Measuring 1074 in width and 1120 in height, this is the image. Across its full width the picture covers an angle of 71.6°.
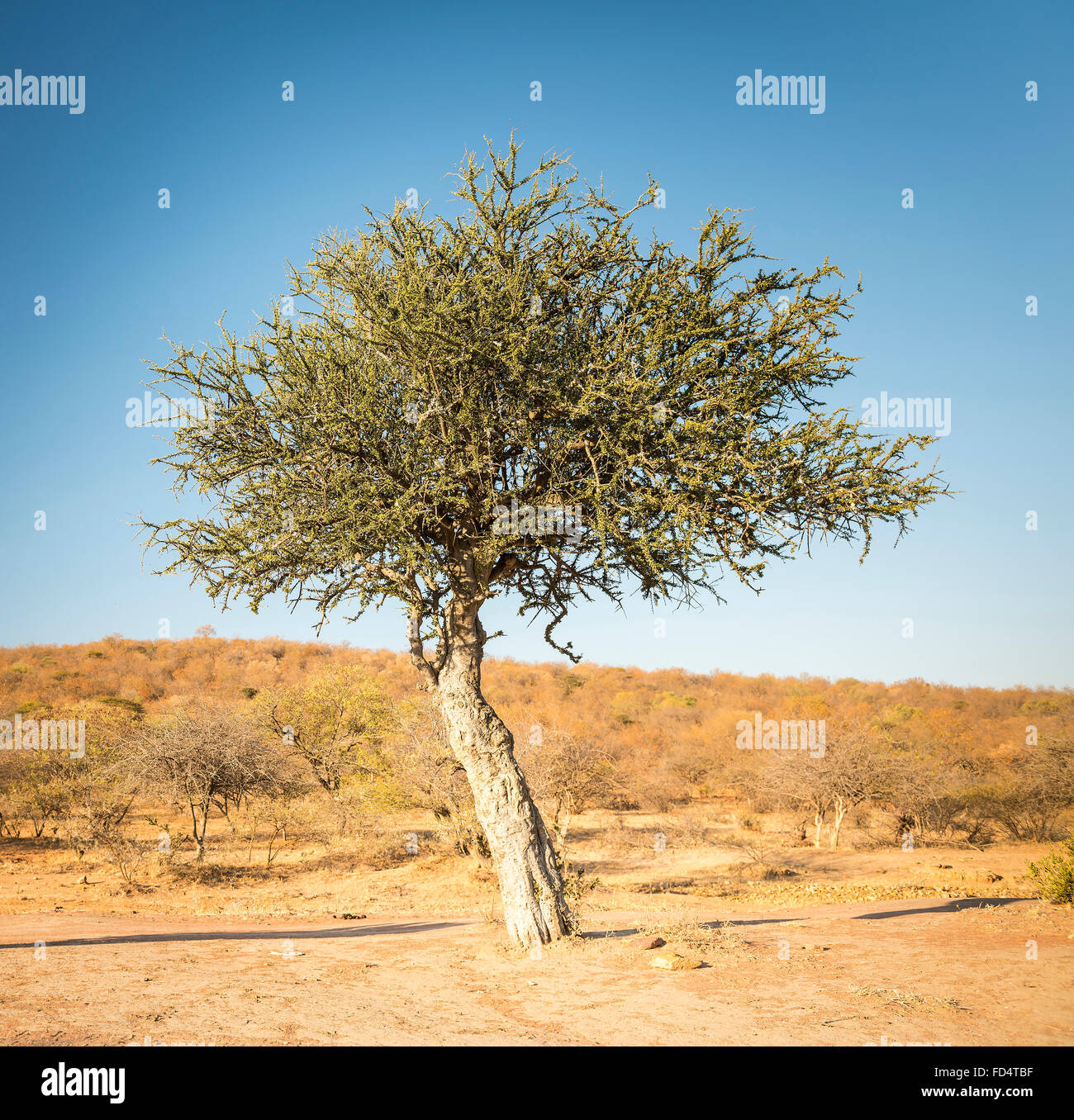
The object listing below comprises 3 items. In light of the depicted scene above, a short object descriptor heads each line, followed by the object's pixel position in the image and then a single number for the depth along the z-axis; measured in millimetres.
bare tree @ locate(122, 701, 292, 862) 19047
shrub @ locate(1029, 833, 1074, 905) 10727
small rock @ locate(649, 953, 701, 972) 7660
